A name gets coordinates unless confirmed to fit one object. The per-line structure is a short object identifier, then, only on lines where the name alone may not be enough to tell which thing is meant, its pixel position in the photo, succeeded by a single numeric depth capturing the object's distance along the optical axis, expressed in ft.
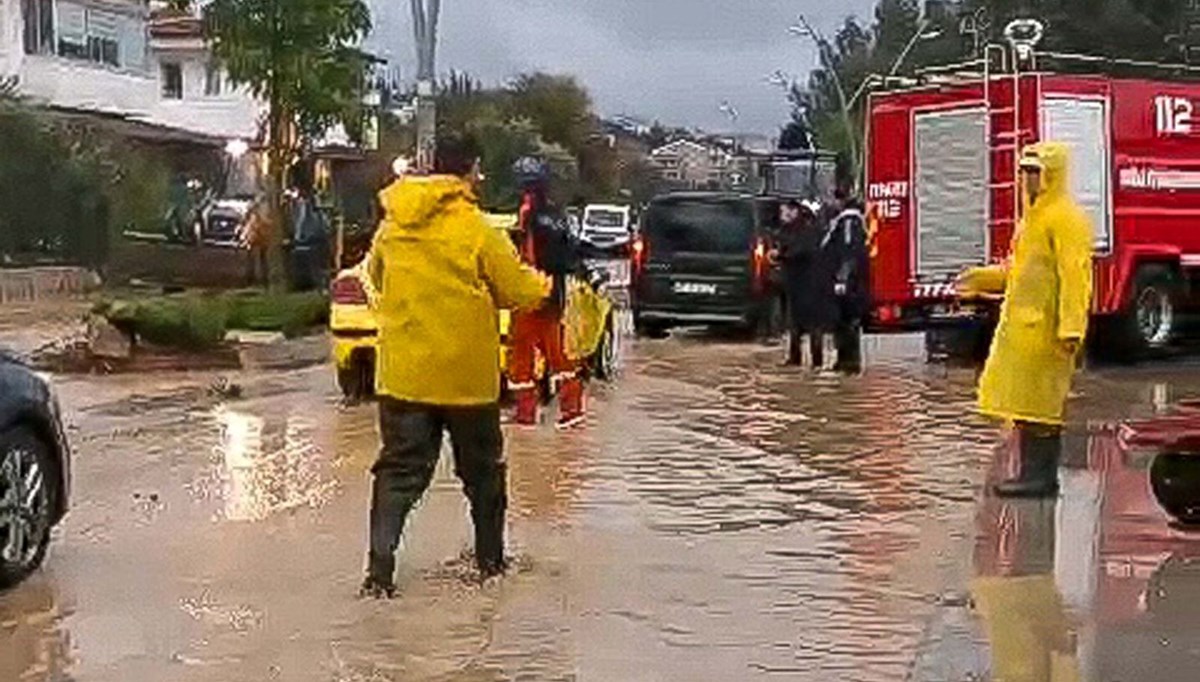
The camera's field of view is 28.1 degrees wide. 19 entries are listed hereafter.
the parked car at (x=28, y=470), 31.58
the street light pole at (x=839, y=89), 223.38
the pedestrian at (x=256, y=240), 96.32
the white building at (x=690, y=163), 352.28
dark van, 87.10
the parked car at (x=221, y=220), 136.26
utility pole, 80.84
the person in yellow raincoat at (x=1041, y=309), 37.60
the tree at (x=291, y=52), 90.94
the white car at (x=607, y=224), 190.08
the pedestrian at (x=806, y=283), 71.00
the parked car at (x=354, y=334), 55.47
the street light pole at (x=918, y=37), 225.97
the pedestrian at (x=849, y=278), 69.56
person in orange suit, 50.98
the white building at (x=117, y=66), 170.81
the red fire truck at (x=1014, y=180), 71.82
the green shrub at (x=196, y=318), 68.13
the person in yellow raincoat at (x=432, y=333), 30.40
